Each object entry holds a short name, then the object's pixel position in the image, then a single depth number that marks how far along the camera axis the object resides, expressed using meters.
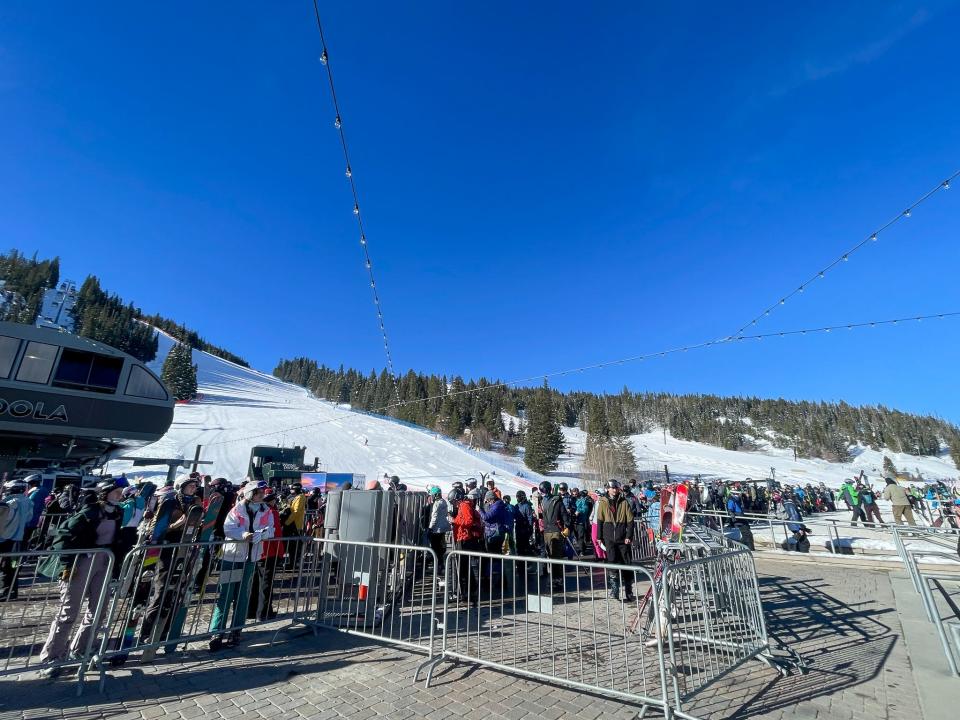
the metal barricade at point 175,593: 4.72
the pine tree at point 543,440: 59.53
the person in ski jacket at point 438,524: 7.75
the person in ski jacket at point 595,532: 8.11
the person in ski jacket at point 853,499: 17.22
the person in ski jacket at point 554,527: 9.32
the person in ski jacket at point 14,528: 6.65
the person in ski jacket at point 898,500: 13.03
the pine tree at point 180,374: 65.30
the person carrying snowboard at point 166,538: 5.03
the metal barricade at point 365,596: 5.59
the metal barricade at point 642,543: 11.72
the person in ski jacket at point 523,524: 9.67
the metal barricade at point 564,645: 4.12
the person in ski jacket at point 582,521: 12.45
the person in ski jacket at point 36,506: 8.82
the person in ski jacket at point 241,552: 5.21
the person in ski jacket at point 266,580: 6.07
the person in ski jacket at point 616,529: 7.61
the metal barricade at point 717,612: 4.09
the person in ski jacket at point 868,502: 17.82
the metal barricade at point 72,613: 4.25
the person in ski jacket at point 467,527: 7.55
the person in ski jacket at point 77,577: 4.44
